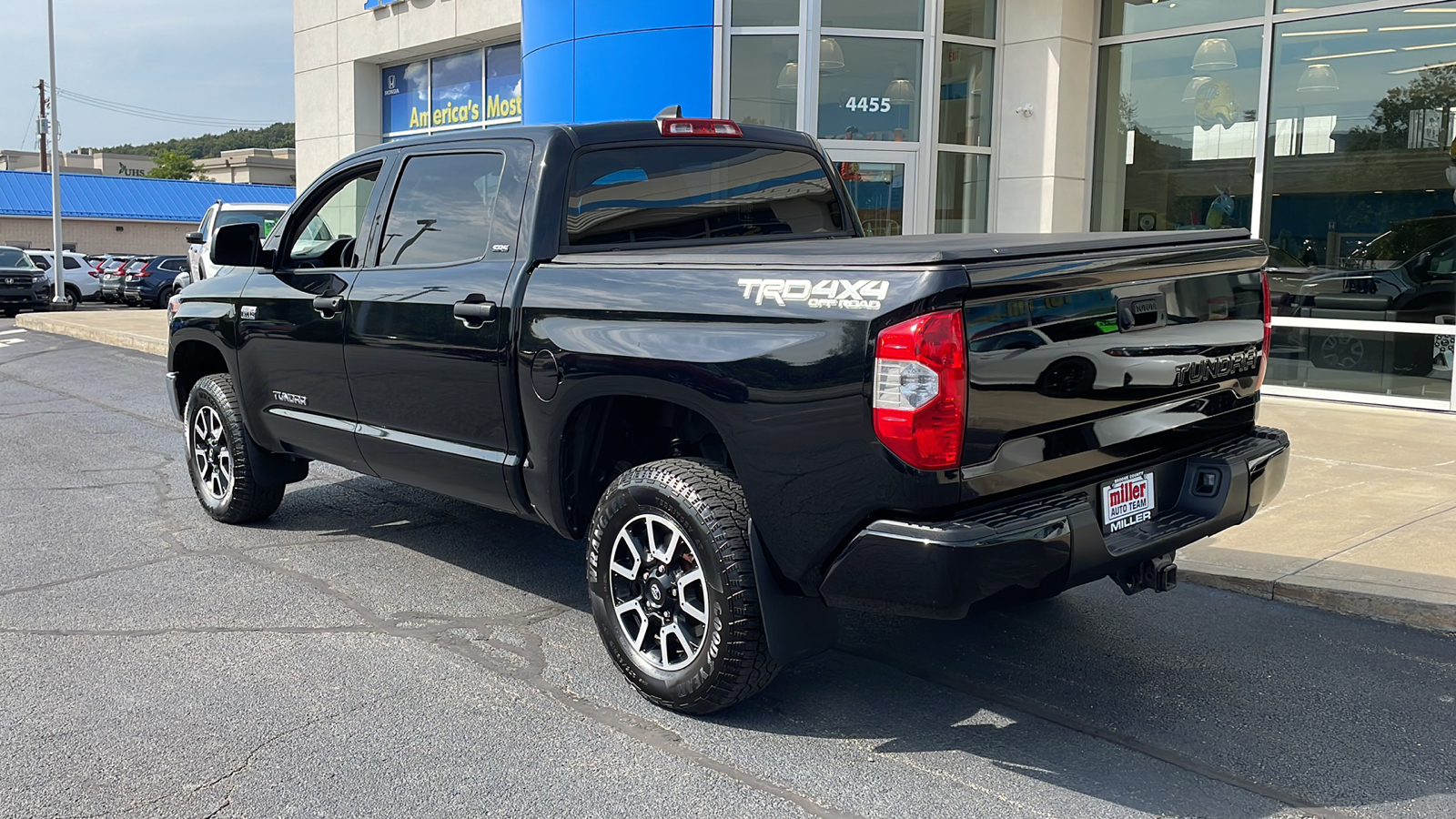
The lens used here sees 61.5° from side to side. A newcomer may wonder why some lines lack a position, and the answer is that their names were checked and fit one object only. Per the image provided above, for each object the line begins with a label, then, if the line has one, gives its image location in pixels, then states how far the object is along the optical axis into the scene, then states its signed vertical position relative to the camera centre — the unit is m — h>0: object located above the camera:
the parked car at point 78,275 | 33.47 -0.52
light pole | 30.25 +0.70
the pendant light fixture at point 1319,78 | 11.27 +1.86
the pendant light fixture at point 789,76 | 13.53 +2.14
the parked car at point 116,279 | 32.81 -0.61
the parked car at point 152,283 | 31.83 -0.66
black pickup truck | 3.36 -0.36
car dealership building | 10.80 +1.67
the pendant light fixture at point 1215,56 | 12.00 +2.19
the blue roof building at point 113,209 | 56.53 +2.19
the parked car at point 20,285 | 29.69 -0.73
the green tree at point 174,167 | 114.16 +8.49
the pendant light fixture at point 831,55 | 13.34 +2.35
